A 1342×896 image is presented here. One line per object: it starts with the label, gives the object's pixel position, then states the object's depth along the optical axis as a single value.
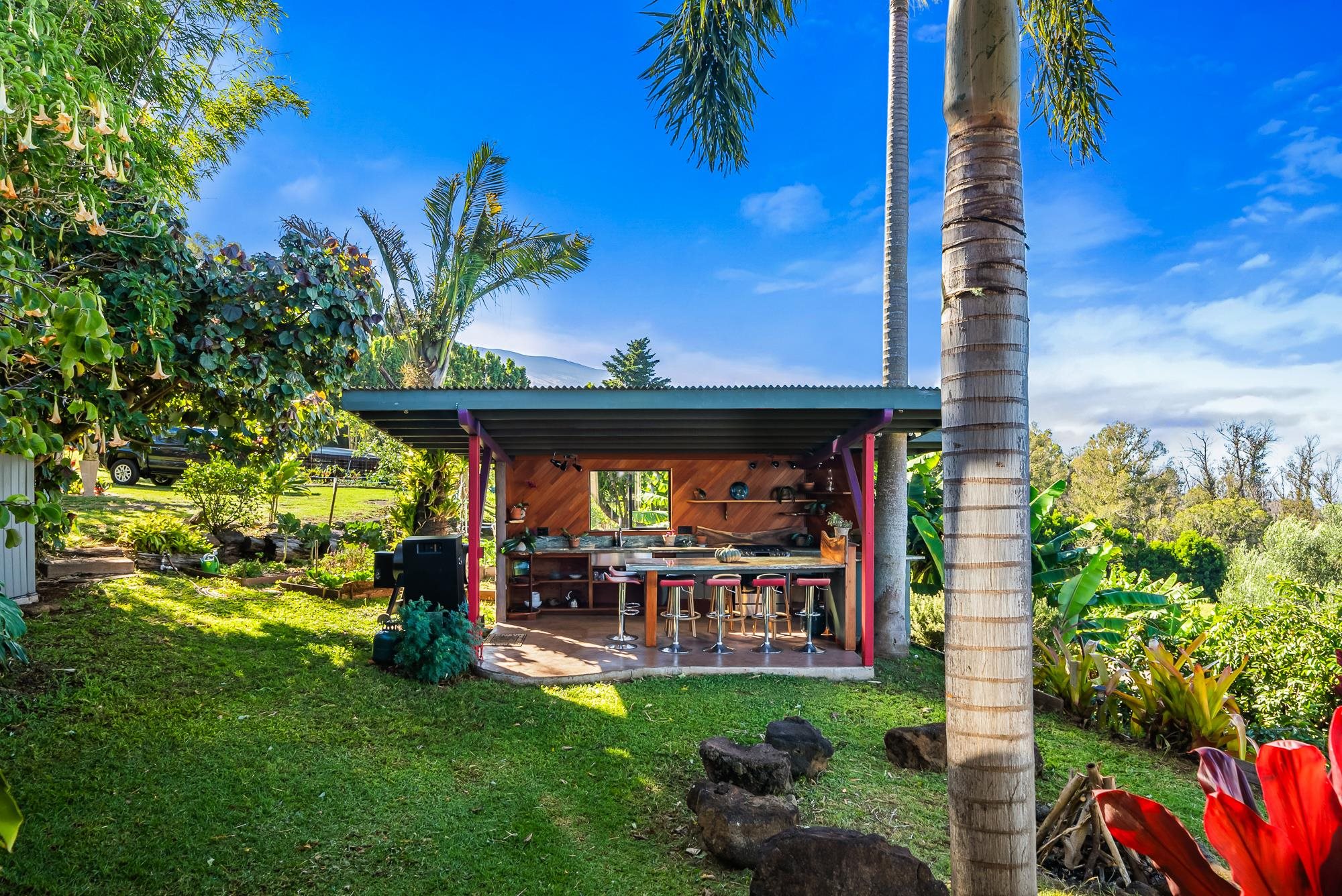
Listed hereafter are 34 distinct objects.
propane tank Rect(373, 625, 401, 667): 7.64
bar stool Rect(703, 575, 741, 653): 8.39
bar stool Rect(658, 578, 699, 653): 8.46
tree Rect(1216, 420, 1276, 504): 30.67
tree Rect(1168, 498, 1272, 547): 23.25
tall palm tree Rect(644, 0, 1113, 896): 2.17
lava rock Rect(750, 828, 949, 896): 2.99
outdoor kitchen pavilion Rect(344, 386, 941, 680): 7.63
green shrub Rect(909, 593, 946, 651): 11.22
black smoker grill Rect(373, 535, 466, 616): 8.53
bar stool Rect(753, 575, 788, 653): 8.65
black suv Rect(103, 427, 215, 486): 18.67
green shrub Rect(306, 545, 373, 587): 11.70
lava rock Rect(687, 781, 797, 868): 4.01
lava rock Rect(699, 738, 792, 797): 4.80
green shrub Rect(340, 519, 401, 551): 13.81
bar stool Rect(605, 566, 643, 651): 8.59
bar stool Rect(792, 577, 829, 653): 8.68
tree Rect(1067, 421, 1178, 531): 31.56
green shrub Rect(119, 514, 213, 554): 11.42
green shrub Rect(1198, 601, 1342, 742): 7.18
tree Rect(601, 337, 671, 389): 41.72
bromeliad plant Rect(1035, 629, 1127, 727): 7.25
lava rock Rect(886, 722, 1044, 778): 5.64
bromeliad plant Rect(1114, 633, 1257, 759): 6.41
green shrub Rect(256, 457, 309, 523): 13.67
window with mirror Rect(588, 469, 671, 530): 12.23
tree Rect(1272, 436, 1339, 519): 28.64
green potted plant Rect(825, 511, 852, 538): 9.44
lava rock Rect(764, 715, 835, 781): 5.30
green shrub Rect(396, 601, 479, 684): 7.32
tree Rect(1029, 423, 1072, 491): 37.88
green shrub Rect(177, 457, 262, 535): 12.93
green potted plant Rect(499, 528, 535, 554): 10.36
